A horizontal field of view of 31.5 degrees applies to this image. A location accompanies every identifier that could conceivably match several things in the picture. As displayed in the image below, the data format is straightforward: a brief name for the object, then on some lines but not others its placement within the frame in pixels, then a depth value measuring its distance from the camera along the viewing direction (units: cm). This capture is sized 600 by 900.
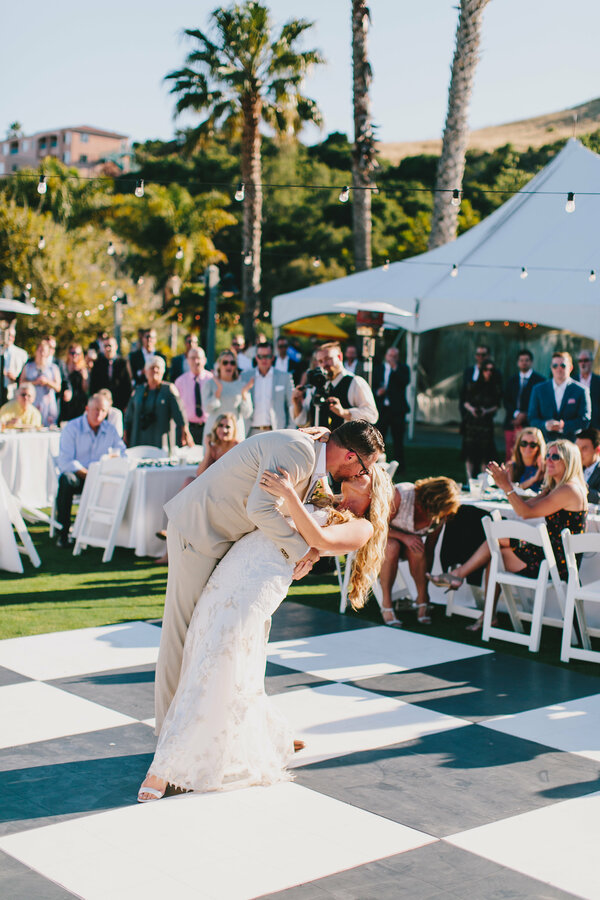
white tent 1385
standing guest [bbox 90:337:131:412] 1356
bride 403
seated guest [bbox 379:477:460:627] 707
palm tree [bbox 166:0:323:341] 2392
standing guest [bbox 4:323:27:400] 1292
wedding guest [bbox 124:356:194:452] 1023
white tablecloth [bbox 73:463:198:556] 918
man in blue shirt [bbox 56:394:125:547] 966
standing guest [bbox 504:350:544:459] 1319
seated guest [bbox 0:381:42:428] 1150
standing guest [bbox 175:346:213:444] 1134
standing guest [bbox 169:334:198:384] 1354
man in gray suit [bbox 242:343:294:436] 1071
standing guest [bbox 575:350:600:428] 1237
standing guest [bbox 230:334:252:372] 1463
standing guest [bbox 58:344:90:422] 1301
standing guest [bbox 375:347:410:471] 1459
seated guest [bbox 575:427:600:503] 816
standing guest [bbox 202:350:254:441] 998
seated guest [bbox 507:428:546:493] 799
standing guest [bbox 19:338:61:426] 1221
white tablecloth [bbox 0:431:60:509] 1138
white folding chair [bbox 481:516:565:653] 646
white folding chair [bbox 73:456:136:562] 912
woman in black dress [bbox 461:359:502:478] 1321
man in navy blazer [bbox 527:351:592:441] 1096
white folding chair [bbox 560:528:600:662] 627
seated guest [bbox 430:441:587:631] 656
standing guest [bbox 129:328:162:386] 1283
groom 388
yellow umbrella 2488
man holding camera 843
